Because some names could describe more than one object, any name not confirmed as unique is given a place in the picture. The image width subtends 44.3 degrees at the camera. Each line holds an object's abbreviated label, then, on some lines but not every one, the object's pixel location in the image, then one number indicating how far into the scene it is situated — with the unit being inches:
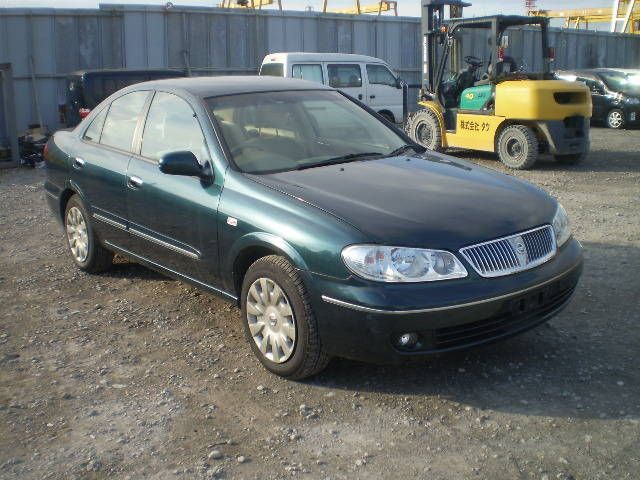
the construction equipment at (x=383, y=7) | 1269.7
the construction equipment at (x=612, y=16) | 1588.3
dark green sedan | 151.0
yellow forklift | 481.4
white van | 650.8
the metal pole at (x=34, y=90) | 714.8
